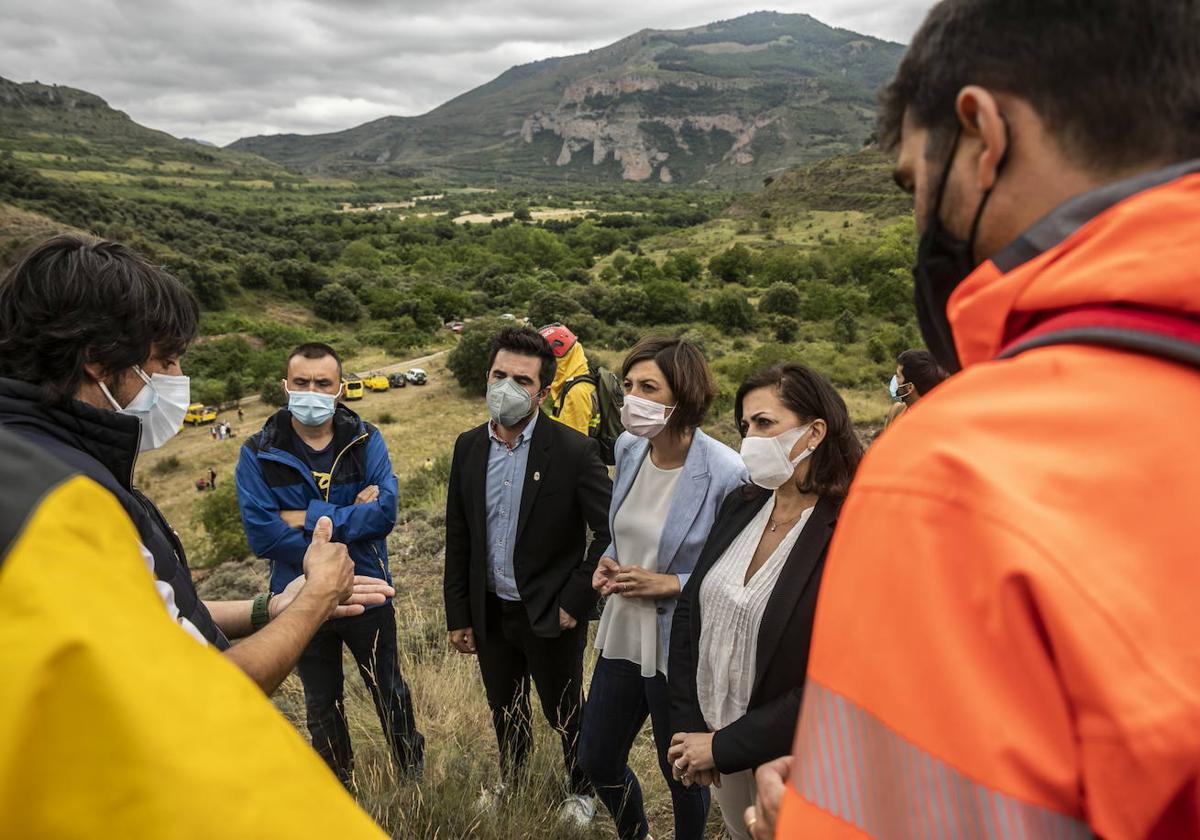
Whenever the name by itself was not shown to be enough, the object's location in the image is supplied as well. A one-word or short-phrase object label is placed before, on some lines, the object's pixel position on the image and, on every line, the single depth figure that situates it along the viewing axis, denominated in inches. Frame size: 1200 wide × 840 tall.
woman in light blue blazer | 118.2
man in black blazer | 133.6
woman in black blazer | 89.8
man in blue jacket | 138.6
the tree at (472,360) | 905.5
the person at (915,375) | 186.2
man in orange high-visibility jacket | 22.5
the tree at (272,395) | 994.7
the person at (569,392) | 191.5
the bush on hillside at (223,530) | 439.2
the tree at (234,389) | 1005.2
